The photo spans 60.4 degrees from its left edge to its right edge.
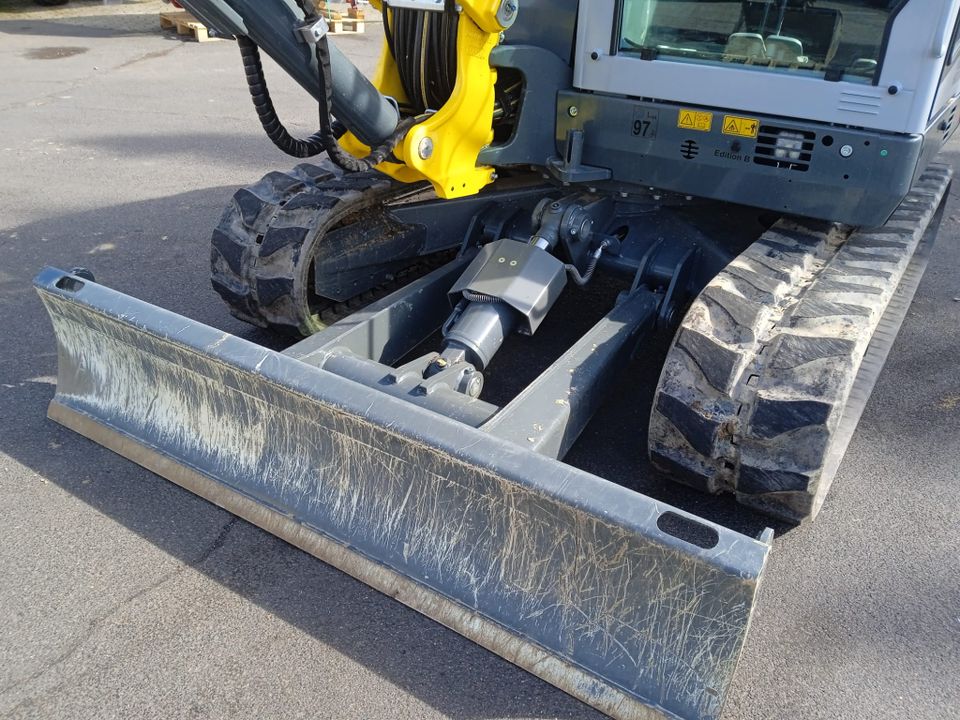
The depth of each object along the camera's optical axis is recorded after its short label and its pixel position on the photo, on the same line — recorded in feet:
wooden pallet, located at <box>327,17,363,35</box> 46.37
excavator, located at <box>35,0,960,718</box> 8.02
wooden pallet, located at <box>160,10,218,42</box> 43.96
